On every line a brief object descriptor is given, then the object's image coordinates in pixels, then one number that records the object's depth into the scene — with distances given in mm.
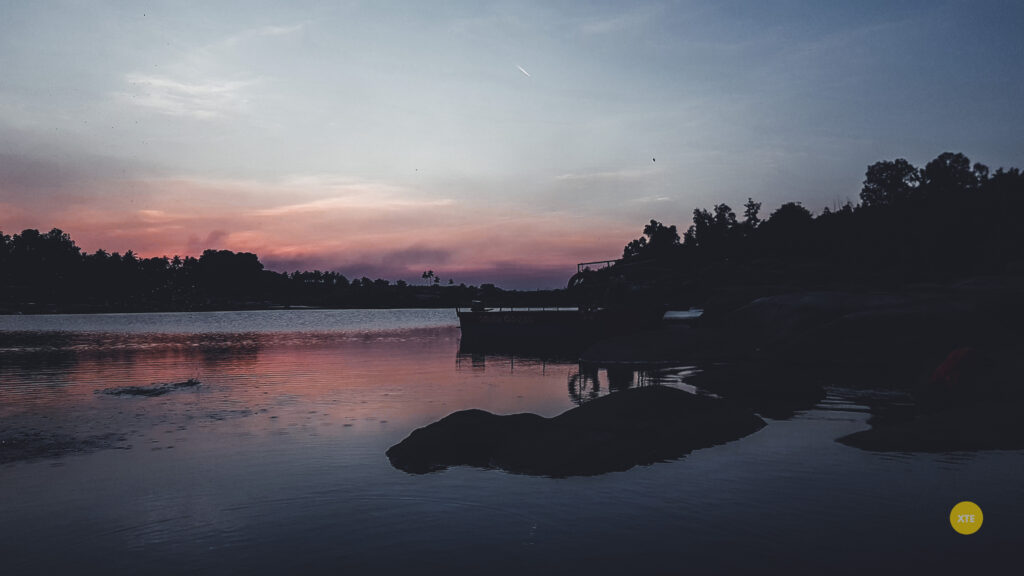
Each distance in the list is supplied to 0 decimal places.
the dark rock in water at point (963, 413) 11133
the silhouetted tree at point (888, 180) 131500
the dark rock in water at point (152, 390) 21641
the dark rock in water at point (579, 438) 10531
